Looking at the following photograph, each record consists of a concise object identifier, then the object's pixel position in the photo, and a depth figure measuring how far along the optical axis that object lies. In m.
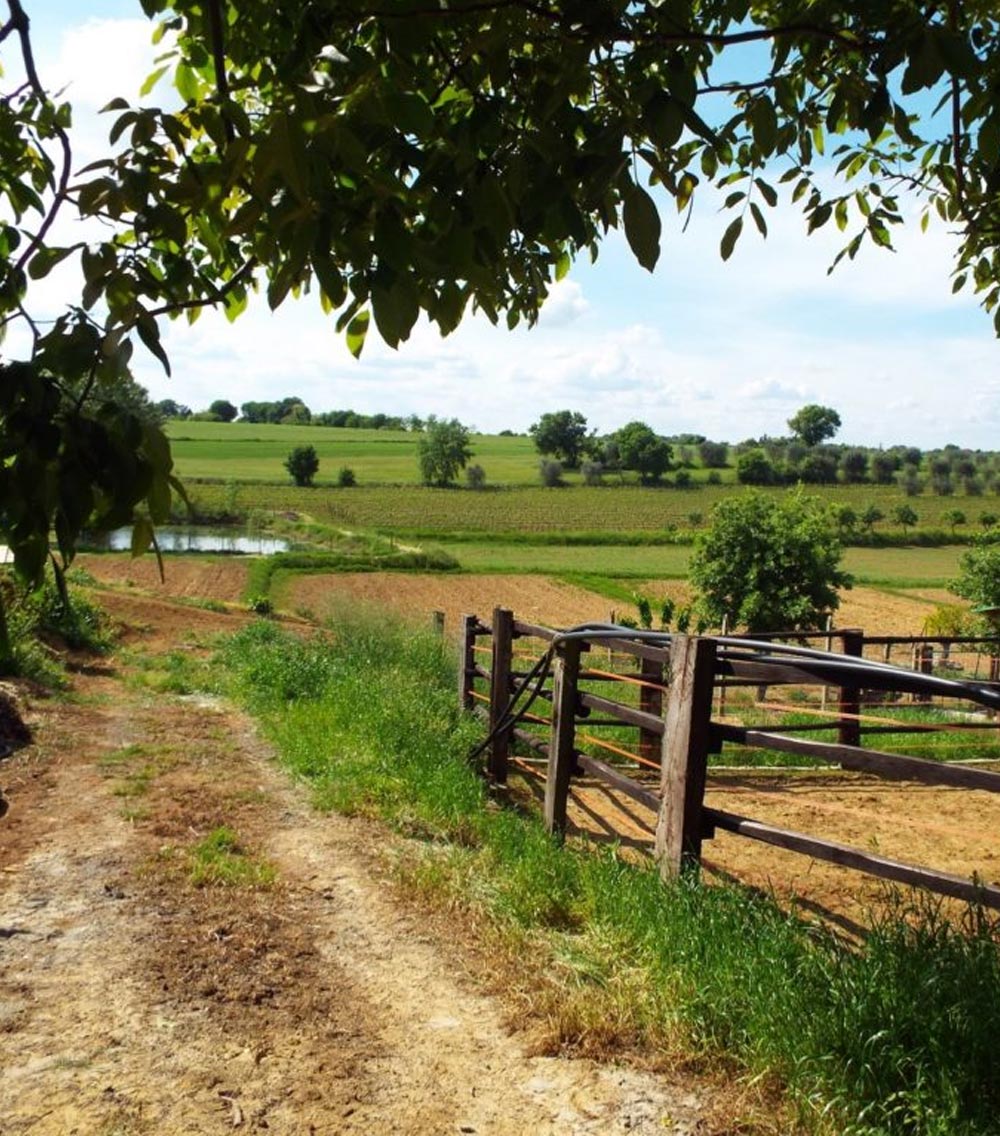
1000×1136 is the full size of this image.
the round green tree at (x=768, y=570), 36.31
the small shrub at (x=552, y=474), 102.90
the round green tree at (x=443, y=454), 102.19
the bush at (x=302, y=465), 92.97
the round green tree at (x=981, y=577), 35.16
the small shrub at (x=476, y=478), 100.25
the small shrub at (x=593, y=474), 104.12
